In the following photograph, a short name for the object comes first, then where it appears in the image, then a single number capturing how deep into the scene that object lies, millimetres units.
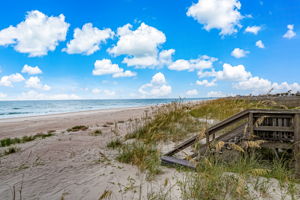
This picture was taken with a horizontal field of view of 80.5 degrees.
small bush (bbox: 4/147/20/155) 5880
